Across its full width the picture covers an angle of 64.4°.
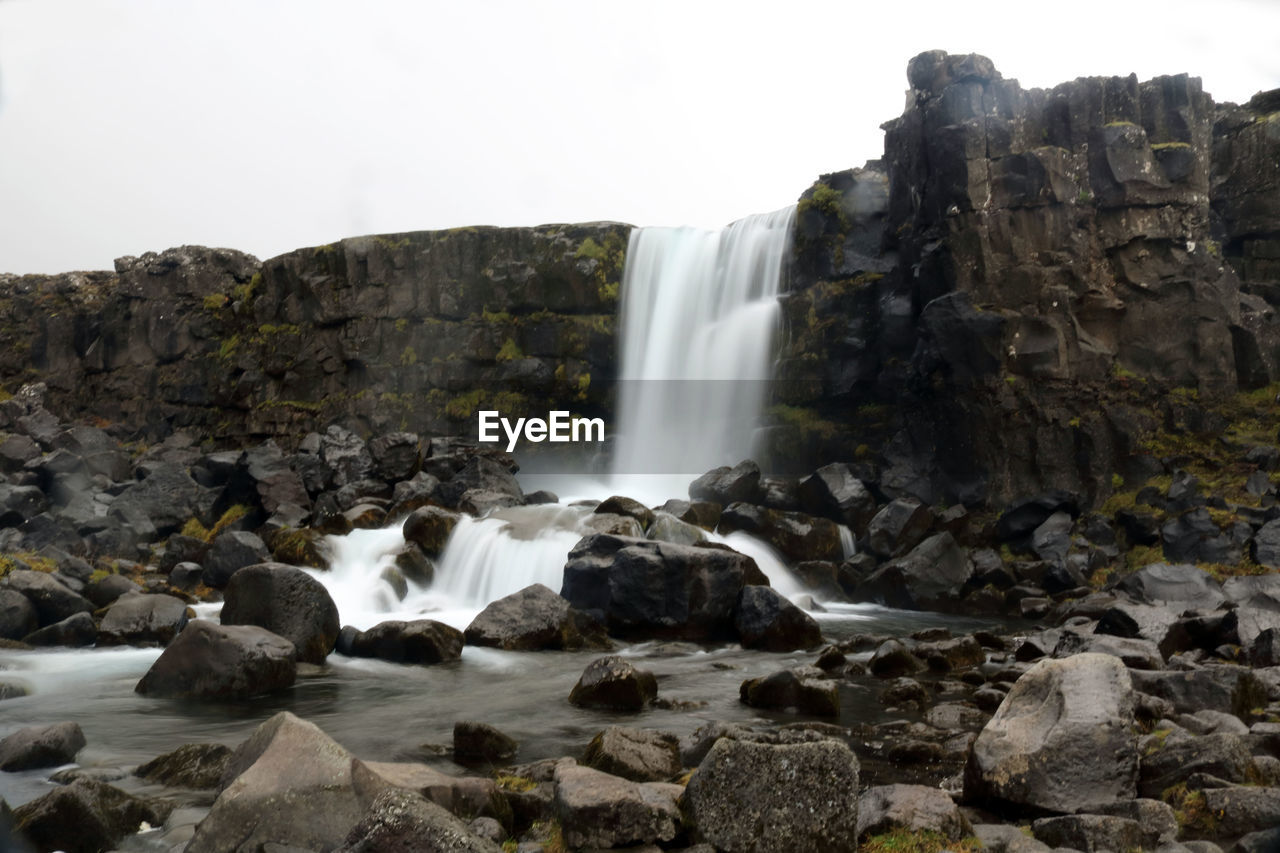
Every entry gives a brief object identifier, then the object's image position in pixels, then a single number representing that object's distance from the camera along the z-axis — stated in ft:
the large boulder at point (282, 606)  46.26
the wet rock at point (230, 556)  65.26
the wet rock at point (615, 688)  38.88
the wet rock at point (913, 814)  21.21
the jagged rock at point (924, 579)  68.74
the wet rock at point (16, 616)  52.06
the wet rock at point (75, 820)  21.63
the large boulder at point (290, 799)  20.08
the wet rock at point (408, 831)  17.38
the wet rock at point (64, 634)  51.72
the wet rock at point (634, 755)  27.04
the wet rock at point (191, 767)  27.53
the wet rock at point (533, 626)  51.88
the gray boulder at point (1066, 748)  23.04
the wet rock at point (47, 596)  54.19
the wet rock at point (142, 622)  52.26
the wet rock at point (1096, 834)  20.58
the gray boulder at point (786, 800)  19.95
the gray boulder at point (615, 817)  21.18
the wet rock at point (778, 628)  53.21
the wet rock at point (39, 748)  28.76
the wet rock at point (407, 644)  48.65
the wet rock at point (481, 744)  31.65
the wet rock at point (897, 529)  74.33
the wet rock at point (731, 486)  81.66
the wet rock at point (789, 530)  74.59
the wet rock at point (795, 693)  37.22
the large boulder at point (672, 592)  55.21
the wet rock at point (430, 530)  70.79
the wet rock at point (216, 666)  39.68
